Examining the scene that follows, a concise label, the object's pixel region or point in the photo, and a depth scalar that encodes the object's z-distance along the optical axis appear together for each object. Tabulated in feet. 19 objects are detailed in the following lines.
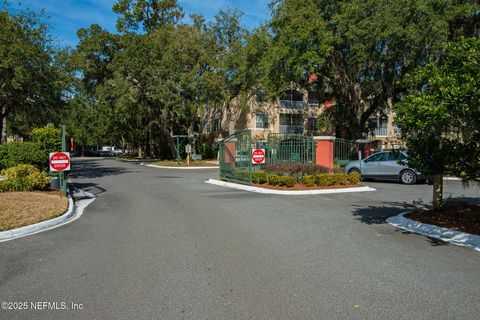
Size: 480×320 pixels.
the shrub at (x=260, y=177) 55.06
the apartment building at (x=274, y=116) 151.66
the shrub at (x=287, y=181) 50.83
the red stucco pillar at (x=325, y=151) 65.51
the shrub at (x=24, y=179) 42.50
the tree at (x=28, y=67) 61.16
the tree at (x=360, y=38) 70.44
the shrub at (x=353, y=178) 53.57
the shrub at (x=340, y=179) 52.43
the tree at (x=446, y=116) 20.84
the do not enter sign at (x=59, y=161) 39.83
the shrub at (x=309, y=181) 51.24
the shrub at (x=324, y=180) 51.39
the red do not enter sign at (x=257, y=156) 57.21
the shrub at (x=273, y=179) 52.15
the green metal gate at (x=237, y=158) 57.45
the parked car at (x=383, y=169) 59.57
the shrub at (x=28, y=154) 47.75
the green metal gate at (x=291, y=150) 59.21
